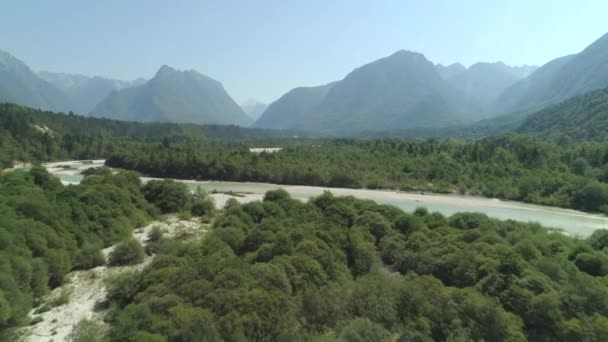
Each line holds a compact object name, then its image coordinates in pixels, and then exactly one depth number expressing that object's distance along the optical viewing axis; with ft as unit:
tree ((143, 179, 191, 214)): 155.53
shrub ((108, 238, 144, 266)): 94.73
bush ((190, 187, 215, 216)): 152.66
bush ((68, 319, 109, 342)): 50.88
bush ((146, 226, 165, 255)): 104.25
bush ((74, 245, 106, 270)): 91.25
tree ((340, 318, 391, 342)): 48.21
